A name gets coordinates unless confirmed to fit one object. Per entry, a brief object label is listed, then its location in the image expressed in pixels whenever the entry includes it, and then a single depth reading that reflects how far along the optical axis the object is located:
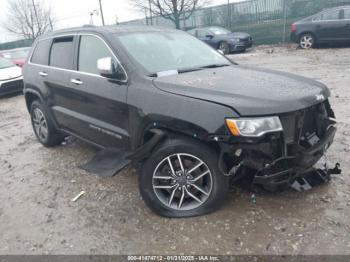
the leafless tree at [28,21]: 30.97
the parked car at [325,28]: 12.72
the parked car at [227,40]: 15.79
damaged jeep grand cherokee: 2.64
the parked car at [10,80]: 10.29
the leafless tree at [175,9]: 22.09
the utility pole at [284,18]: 17.73
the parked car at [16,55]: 13.23
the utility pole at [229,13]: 20.50
